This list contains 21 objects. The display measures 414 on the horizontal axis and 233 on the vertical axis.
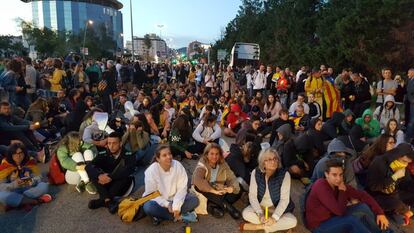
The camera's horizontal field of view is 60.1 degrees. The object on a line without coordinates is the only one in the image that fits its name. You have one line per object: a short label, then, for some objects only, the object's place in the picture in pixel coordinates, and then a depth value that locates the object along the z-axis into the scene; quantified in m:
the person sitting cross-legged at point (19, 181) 4.99
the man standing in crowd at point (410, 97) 8.41
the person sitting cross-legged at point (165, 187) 4.52
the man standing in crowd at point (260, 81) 15.15
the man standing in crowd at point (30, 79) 9.84
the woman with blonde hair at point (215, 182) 4.81
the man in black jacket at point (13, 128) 6.95
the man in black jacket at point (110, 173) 5.00
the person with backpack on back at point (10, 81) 8.73
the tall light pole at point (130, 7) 35.42
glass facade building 123.19
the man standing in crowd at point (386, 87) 9.33
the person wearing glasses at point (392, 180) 4.76
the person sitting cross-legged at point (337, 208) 3.78
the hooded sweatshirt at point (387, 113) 8.17
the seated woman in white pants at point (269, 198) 4.25
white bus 26.95
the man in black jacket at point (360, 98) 9.91
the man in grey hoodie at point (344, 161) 5.10
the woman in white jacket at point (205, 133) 7.82
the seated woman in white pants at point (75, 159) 5.70
